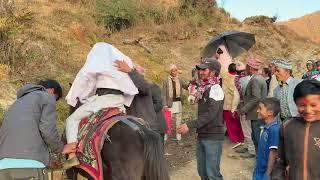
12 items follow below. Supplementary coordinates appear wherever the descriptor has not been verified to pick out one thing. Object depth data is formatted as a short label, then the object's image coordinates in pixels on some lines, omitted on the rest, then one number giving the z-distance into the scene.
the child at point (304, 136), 2.10
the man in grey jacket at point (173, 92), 6.58
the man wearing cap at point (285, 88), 3.71
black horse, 2.96
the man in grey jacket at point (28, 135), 2.96
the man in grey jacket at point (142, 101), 3.37
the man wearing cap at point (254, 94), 5.12
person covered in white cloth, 3.34
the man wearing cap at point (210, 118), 3.66
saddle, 3.06
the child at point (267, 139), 3.15
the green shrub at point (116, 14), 13.68
